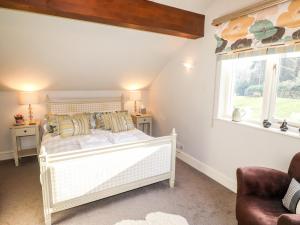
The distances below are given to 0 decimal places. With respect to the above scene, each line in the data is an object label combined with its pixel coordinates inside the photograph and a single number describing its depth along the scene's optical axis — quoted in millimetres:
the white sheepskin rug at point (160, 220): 1983
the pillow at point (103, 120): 3523
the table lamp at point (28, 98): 3270
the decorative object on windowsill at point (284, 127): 2096
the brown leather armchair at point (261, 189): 1635
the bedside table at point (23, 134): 3203
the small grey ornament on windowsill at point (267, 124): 2253
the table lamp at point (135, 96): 4242
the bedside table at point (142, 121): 4254
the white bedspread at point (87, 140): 2713
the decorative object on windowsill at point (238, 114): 2582
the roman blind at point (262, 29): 1874
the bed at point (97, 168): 1894
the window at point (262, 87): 2119
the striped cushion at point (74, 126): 3119
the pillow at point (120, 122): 3426
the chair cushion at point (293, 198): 1537
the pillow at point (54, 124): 3262
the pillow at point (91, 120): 3553
